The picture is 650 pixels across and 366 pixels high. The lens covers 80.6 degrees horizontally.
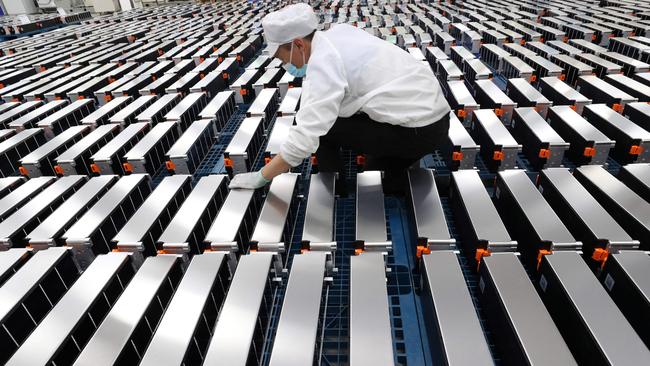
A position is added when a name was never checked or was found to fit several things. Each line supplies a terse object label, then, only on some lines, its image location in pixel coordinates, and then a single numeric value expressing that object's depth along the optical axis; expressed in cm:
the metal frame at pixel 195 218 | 254
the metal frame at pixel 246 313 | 181
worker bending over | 253
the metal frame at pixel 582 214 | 232
